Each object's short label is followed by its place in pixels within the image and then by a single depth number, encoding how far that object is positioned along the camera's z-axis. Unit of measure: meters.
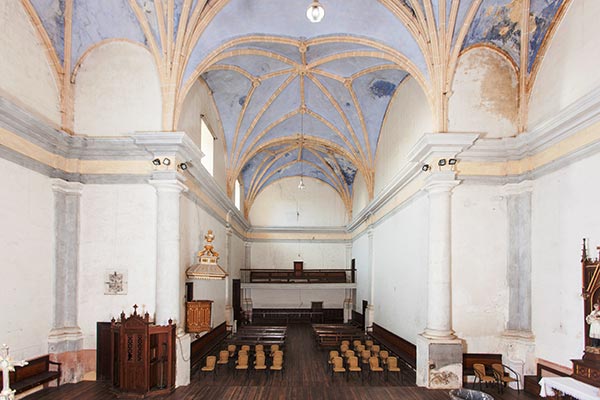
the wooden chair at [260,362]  11.73
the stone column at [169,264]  10.45
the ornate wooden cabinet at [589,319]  7.74
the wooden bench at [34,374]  8.51
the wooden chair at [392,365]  11.56
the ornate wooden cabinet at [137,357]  9.41
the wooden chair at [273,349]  13.06
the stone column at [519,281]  10.13
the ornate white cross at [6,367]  5.35
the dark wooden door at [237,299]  22.81
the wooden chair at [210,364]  11.53
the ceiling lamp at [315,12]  7.96
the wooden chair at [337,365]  11.47
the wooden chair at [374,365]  11.35
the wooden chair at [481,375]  9.78
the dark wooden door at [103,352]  10.55
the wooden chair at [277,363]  11.75
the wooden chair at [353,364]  11.30
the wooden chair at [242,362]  11.57
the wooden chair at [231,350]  13.17
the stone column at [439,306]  10.24
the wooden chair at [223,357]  12.09
